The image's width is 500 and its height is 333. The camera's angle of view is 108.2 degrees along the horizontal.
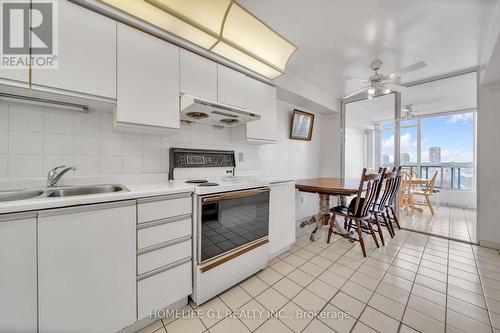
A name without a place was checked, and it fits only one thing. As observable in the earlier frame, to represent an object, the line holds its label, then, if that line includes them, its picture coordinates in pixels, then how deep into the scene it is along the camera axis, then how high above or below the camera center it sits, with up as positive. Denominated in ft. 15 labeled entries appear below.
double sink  3.72 -0.61
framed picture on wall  10.53 +2.49
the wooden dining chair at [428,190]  12.83 -1.68
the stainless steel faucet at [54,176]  4.16 -0.26
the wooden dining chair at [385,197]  8.05 -1.49
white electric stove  4.59 -1.66
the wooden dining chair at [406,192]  13.08 -1.87
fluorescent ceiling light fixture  4.34 +3.84
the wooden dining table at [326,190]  7.21 -0.99
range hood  5.03 +1.70
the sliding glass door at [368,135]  11.14 +2.26
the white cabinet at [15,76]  3.27 +1.63
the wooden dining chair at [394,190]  8.91 -1.21
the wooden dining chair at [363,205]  6.96 -1.60
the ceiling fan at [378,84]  7.45 +3.59
